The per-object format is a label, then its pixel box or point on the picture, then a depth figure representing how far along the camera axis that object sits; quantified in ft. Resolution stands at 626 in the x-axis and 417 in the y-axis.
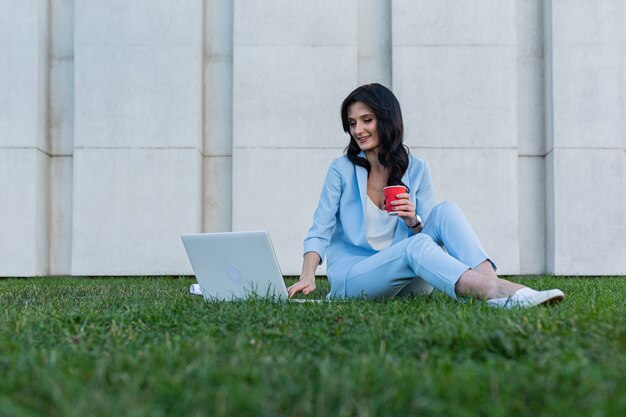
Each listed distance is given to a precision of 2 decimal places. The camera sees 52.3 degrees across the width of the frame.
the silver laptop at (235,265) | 9.41
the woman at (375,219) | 10.02
